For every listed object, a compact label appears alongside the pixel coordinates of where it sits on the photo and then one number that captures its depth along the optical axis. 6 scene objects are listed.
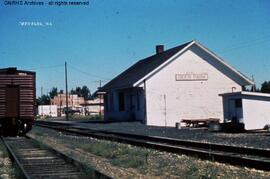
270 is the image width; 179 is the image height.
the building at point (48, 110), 123.31
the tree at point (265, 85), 69.93
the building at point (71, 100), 159.55
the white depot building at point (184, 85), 39.66
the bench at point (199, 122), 35.42
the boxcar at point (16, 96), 27.52
